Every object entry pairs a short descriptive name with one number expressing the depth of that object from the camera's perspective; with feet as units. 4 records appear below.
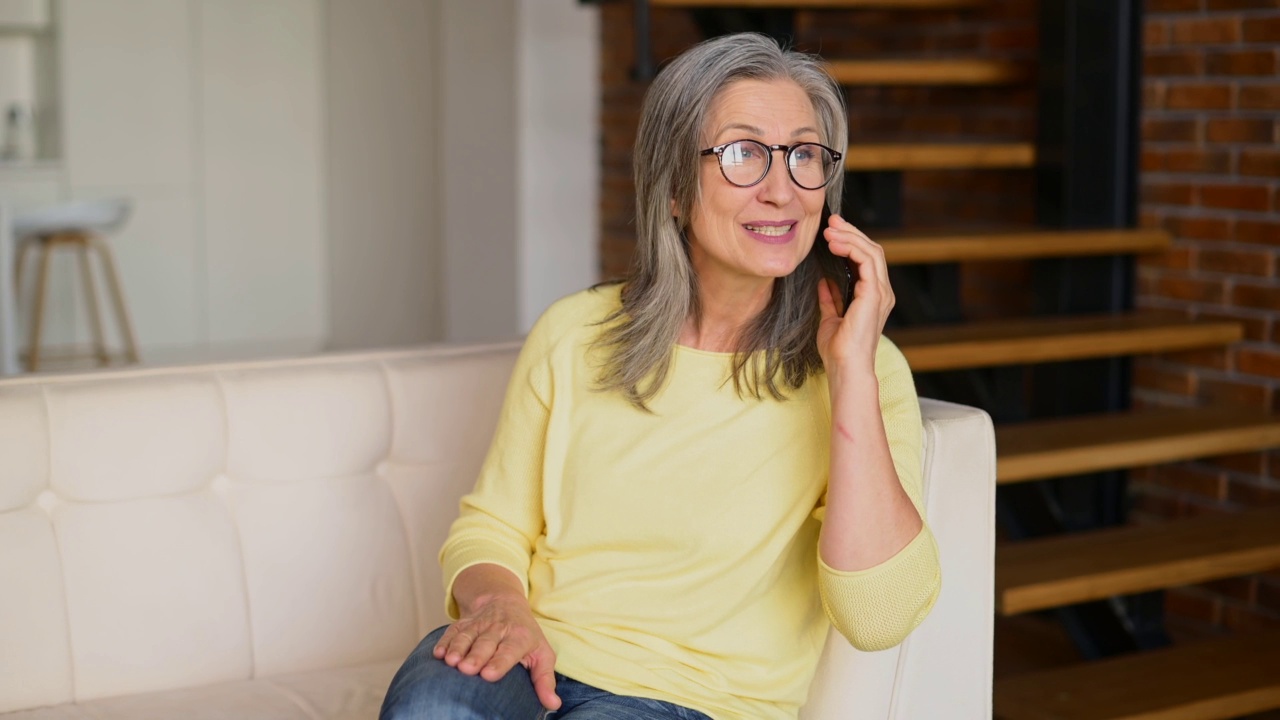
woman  8.48
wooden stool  22.82
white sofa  9.29
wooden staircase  11.25
